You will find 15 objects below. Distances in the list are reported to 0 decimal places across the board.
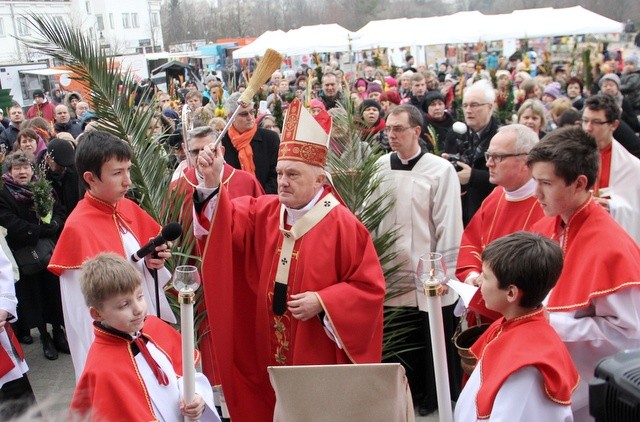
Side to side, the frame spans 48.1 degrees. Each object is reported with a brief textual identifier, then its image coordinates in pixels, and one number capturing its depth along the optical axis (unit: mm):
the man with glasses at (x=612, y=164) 4808
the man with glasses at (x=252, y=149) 6488
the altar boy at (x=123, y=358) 2838
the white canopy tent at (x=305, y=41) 22438
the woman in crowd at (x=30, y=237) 6324
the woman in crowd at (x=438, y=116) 8586
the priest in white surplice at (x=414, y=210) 4961
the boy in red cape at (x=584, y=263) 3113
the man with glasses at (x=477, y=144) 5734
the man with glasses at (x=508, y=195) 4191
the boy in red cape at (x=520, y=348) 2598
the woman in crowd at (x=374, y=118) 5730
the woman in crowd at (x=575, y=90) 11578
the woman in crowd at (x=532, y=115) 6466
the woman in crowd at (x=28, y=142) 7758
